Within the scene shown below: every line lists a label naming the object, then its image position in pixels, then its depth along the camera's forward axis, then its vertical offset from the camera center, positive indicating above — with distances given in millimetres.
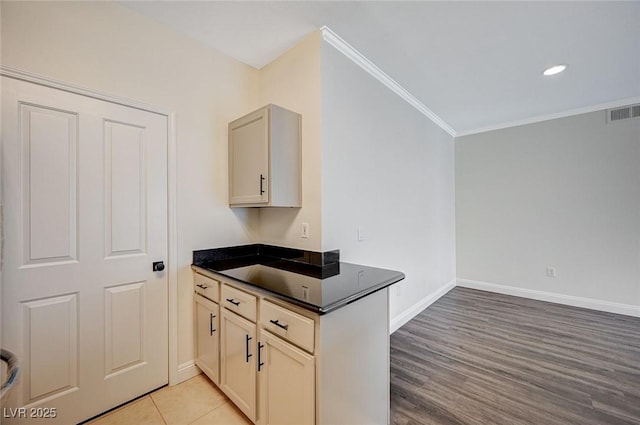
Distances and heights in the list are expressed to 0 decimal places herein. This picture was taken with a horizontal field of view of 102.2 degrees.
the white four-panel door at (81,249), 1434 -213
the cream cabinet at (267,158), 1904 +429
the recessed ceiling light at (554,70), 2543 +1412
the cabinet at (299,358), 1193 -781
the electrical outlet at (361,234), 2361 -202
